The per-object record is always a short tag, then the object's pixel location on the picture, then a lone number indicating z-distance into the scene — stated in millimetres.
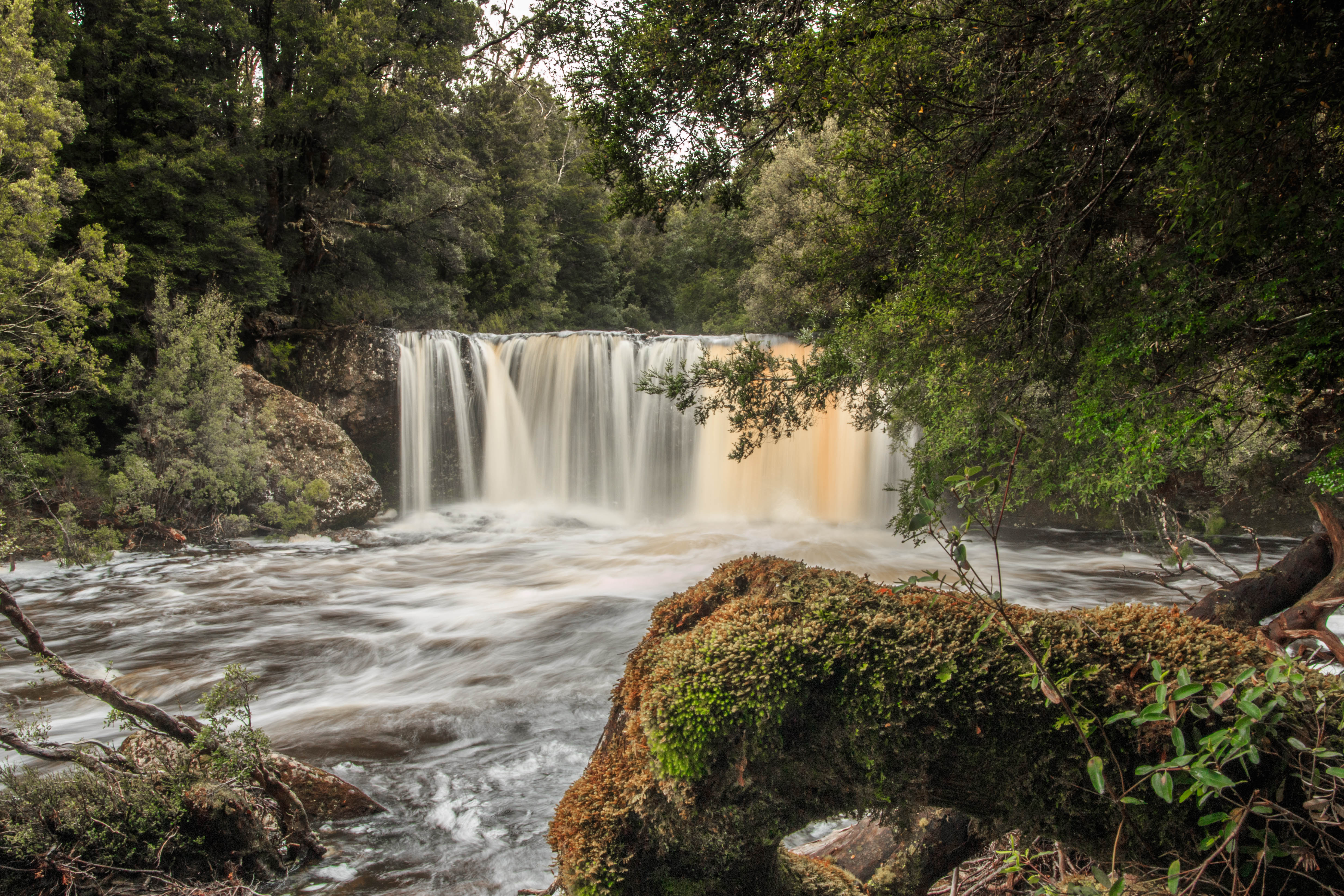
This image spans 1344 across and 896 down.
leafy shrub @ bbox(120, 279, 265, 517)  12305
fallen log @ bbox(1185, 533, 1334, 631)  4418
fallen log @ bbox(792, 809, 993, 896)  2889
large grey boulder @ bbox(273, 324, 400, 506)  16109
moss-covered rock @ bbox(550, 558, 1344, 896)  2197
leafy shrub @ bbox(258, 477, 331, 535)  13336
